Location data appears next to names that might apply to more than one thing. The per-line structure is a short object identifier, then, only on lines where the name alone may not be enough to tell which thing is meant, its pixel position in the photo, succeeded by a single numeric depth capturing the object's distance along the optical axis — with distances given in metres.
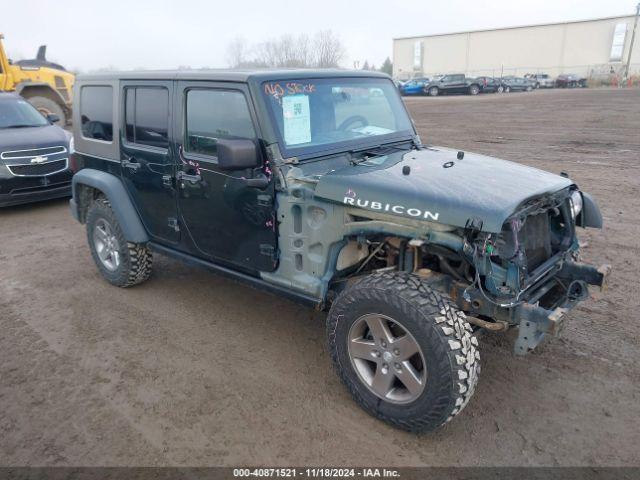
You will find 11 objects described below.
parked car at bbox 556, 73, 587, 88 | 45.75
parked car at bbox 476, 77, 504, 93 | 37.62
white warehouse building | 61.62
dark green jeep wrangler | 2.72
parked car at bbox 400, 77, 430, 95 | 38.03
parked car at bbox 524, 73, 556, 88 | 46.41
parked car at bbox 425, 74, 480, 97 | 36.66
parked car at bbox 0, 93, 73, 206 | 7.38
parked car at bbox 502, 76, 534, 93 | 40.50
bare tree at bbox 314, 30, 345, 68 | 64.69
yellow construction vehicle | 14.09
